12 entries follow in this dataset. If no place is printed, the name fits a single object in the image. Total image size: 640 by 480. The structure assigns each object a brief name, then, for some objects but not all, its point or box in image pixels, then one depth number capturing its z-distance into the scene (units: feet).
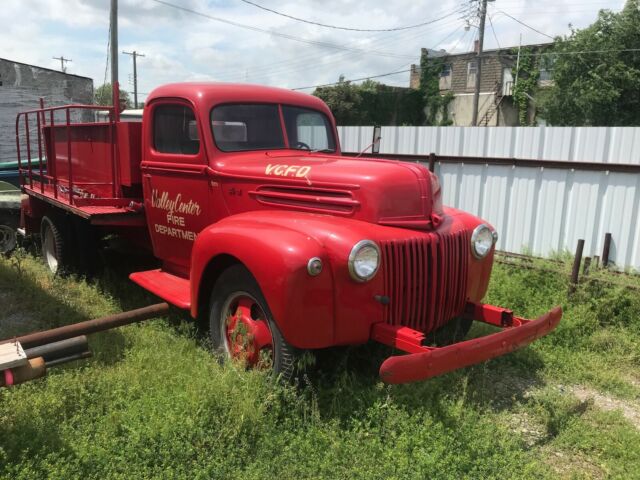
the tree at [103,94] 124.96
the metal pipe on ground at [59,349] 8.96
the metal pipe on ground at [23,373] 8.27
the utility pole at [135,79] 134.74
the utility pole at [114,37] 46.26
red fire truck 9.86
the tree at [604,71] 80.38
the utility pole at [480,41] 80.19
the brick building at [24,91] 45.29
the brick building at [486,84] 108.68
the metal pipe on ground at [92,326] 10.01
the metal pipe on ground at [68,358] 9.05
